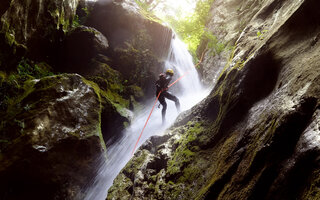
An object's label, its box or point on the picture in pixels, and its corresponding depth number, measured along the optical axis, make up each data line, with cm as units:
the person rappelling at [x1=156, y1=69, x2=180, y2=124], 763
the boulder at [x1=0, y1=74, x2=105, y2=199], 440
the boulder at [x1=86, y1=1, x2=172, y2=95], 941
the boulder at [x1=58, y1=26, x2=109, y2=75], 830
